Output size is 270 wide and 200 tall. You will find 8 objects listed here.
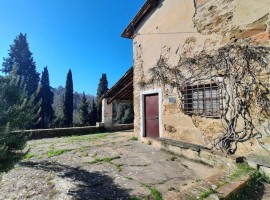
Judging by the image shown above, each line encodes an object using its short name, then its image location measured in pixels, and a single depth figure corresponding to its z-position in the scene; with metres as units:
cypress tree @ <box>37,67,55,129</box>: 20.14
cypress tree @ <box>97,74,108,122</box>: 24.41
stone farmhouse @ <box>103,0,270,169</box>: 3.38
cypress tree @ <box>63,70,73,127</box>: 22.22
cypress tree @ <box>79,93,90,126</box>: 21.81
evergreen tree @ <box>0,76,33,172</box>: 2.48
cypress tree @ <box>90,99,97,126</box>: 22.58
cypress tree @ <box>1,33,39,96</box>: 18.08
